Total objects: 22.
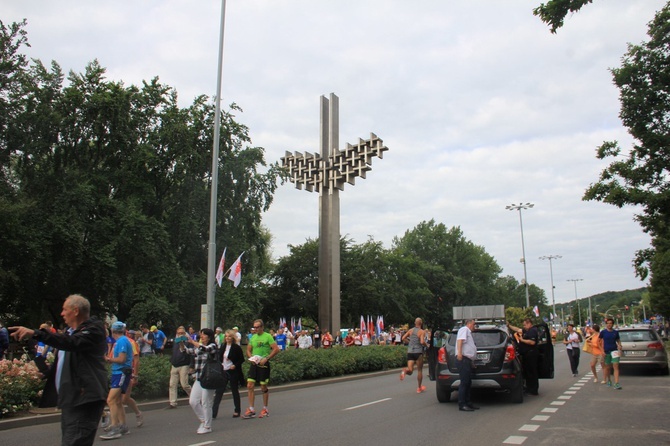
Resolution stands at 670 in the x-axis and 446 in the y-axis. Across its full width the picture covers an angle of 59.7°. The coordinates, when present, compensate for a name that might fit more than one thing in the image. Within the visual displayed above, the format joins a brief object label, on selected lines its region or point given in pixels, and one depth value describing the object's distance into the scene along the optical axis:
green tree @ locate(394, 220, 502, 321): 92.75
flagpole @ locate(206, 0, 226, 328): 18.91
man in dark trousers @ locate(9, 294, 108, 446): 4.69
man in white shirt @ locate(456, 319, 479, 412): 10.98
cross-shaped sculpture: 35.06
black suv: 11.66
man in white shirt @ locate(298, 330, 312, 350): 30.61
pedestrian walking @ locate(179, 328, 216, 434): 9.14
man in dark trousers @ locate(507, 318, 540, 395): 13.08
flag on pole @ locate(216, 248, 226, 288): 21.90
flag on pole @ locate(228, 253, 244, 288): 22.39
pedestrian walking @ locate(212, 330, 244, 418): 11.04
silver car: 18.23
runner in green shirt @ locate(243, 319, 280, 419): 10.72
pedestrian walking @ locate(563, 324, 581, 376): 18.80
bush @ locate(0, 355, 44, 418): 10.42
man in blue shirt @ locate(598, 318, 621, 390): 14.63
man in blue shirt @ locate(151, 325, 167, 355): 21.56
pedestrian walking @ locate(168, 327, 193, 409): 12.05
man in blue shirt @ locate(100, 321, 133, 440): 8.92
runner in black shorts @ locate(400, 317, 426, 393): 14.41
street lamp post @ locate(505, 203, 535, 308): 59.38
